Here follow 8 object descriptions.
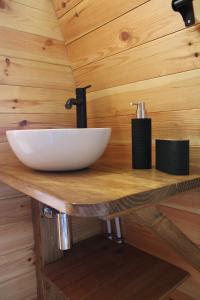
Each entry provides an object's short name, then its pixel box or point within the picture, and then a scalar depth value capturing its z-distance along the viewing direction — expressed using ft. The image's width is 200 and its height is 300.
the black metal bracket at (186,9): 2.27
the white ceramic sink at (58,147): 2.51
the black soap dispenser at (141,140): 2.81
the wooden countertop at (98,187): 1.59
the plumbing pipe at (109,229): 4.17
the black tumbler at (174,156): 2.37
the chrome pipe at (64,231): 2.35
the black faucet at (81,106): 3.56
